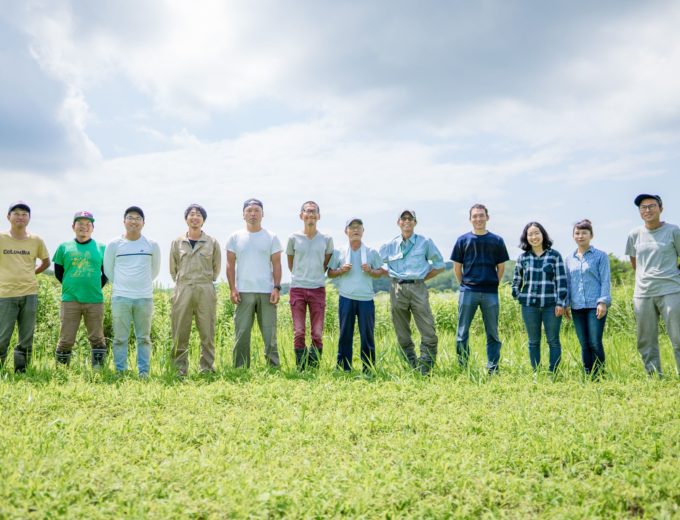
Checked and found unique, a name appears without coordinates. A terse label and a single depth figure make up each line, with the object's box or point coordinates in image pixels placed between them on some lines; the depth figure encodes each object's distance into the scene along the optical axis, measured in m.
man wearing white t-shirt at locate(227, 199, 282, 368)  6.64
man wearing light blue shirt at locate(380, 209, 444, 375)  6.79
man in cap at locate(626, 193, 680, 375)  6.22
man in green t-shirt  6.85
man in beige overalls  6.58
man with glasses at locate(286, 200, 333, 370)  6.73
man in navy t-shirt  6.66
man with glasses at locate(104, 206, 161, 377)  6.60
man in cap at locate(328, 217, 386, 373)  6.77
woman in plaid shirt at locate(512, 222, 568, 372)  6.44
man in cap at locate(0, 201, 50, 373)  6.78
